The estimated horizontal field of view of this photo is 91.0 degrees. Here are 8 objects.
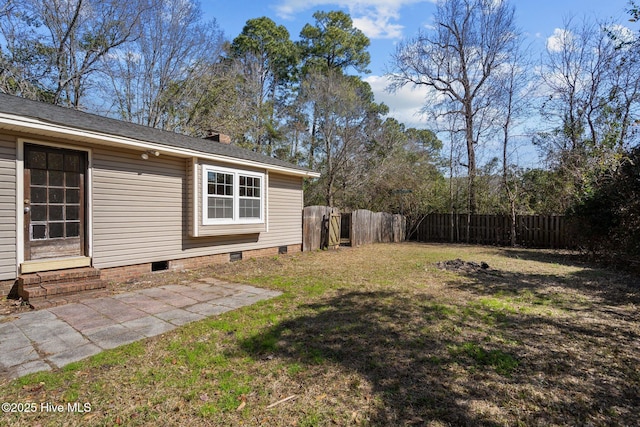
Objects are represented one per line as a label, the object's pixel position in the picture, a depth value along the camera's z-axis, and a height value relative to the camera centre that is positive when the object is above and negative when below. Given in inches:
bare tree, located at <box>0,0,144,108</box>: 456.8 +275.1
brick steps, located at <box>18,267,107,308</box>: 183.8 -44.9
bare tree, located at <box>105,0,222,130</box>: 572.3 +288.2
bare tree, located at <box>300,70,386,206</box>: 689.0 +203.3
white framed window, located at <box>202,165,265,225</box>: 295.7 +18.8
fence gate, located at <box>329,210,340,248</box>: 474.3 -23.4
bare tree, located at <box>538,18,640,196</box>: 473.4 +182.6
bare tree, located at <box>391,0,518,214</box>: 654.5 +358.2
